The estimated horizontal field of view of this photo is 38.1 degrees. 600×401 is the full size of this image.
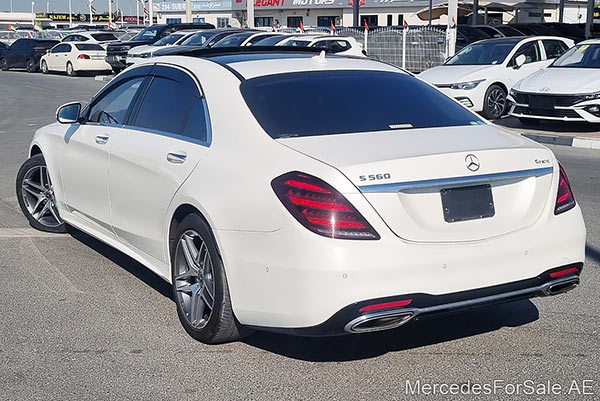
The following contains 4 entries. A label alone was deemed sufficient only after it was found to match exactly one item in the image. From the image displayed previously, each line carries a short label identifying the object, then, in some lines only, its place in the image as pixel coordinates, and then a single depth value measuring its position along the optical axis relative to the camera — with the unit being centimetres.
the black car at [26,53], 3799
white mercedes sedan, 417
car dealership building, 5772
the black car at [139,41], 3259
